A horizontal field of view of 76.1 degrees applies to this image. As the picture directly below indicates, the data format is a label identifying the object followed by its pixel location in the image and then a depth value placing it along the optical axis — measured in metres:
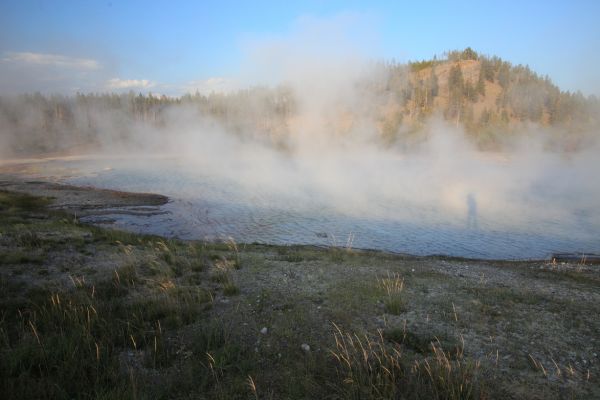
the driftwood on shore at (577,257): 11.29
